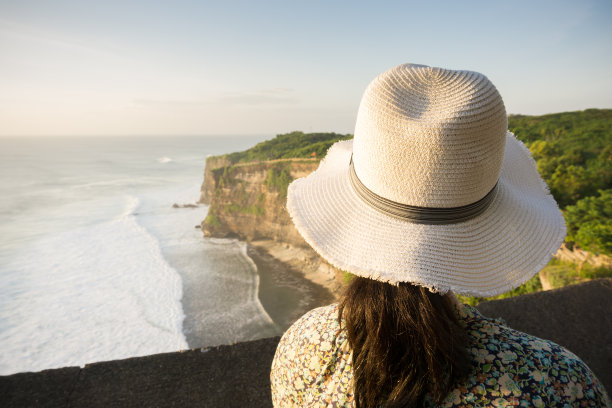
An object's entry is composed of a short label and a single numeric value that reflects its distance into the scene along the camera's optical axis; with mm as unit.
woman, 890
